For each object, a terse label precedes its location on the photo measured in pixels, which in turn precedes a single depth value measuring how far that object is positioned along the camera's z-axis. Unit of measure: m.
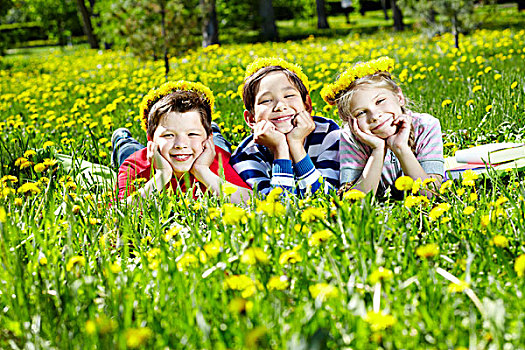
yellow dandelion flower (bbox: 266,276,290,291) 1.42
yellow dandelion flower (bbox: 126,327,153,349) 1.19
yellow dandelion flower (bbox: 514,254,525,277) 1.39
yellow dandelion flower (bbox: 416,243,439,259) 1.54
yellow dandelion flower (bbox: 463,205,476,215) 2.00
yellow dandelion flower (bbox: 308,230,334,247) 1.70
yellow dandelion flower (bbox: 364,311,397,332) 1.24
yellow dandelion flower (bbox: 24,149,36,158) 3.31
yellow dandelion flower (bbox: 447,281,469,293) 1.45
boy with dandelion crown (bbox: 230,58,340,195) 2.92
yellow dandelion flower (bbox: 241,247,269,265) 1.48
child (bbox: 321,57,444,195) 2.78
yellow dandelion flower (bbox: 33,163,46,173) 2.69
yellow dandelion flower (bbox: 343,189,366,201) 2.02
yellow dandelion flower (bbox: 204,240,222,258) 1.74
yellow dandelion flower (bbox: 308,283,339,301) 1.36
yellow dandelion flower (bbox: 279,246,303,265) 1.65
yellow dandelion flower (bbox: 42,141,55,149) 3.87
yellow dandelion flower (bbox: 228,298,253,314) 1.23
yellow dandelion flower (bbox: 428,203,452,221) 2.02
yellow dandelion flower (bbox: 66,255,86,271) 1.70
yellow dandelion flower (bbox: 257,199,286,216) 1.90
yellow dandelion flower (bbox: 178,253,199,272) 1.73
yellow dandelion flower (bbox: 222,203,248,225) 1.78
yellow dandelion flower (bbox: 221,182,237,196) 2.20
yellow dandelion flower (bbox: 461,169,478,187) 2.40
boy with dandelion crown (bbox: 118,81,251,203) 2.89
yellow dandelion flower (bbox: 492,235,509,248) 1.64
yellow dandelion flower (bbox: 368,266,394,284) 1.45
